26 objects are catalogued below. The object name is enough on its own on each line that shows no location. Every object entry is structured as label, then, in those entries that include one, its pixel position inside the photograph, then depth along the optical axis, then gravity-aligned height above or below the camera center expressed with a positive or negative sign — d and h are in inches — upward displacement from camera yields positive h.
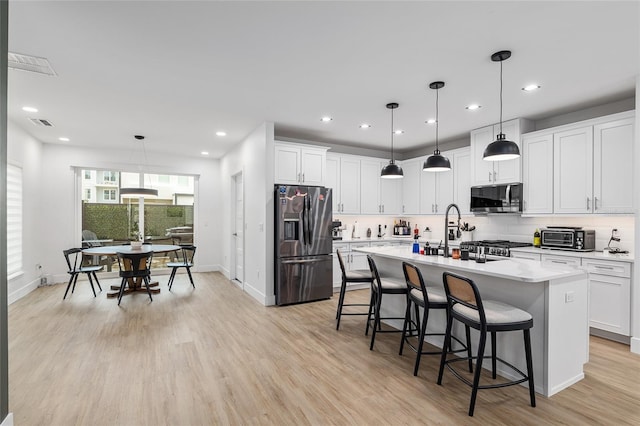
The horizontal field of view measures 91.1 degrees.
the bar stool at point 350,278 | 150.8 -31.3
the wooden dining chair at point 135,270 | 202.1 -38.7
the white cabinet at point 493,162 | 187.0 +34.4
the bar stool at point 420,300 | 109.2 -31.4
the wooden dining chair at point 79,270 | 209.5 -39.7
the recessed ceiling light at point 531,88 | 140.0 +57.4
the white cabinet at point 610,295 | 134.5 -36.0
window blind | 199.9 -6.5
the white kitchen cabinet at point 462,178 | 221.3 +25.2
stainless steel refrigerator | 194.2 -20.0
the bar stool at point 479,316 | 87.0 -30.2
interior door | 247.0 -13.9
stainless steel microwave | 186.9 +9.5
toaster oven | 160.1 -12.8
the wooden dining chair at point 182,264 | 233.6 -39.3
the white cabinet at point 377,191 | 256.7 +18.5
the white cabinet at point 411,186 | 259.3 +23.2
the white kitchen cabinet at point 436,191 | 235.5 +17.3
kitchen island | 95.7 -30.9
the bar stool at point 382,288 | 130.5 -31.2
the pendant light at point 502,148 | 110.6 +23.4
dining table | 205.6 -26.5
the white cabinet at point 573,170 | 158.2 +22.9
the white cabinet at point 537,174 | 174.2 +23.1
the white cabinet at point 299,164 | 202.8 +32.8
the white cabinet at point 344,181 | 241.8 +24.7
